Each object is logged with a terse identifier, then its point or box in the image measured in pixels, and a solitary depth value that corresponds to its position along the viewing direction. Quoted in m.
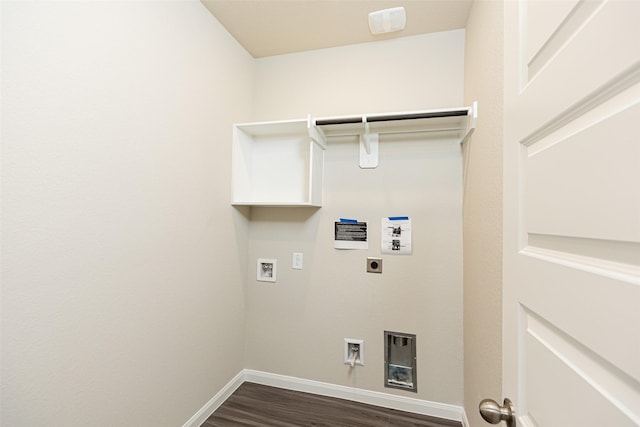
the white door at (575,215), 0.33
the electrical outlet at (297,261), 2.12
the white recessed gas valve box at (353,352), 1.96
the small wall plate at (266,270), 2.18
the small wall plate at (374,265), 1.96
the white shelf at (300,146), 1.77
